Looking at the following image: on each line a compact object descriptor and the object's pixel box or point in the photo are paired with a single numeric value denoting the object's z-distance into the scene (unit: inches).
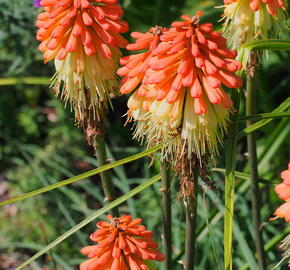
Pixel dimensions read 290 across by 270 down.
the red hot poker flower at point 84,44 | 50.0
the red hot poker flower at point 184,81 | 47.6
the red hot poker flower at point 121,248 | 48.9
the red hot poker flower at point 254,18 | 52.0
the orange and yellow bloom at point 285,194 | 47.5
